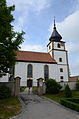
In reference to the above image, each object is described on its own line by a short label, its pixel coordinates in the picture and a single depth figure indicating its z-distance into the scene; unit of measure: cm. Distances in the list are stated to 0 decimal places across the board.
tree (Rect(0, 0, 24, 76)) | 775
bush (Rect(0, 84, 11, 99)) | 1061
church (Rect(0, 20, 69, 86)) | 2129
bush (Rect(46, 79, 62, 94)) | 1387
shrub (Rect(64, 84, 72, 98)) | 1151
